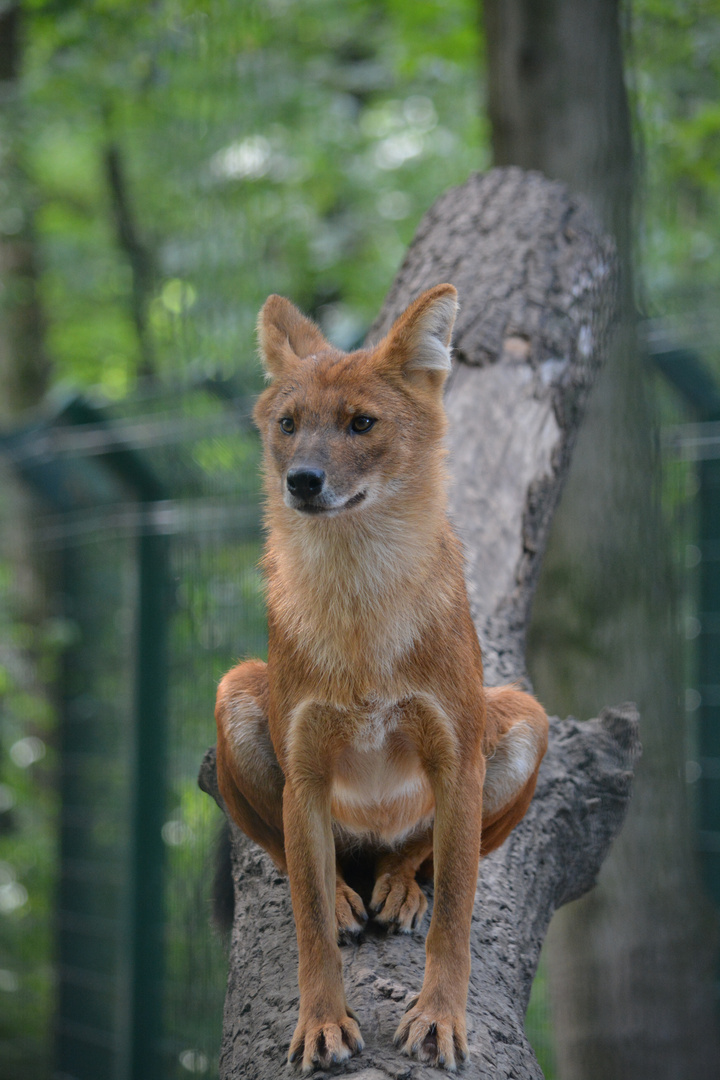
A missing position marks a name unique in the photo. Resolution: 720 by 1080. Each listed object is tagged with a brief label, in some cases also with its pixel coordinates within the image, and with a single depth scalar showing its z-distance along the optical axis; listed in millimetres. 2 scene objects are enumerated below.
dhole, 5090
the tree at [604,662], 9289
